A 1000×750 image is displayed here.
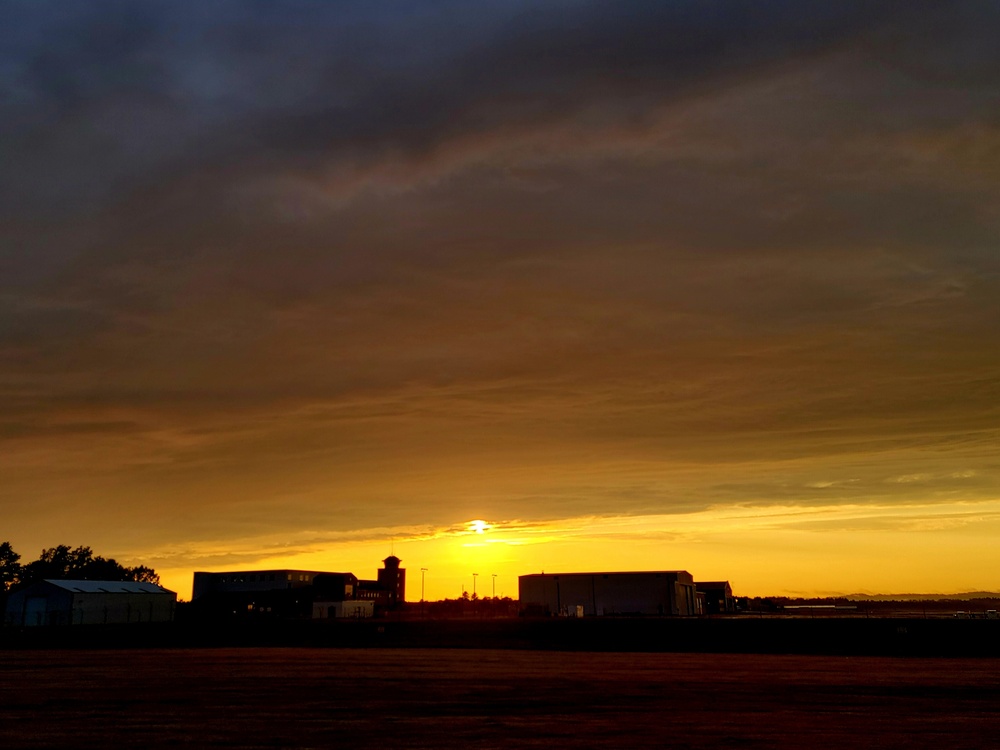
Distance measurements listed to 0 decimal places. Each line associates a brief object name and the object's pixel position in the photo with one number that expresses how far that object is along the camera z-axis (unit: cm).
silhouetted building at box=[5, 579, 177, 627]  12756
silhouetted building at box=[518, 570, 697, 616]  13088
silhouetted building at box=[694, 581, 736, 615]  16088
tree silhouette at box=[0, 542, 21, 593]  17200
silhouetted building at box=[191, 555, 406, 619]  15938
